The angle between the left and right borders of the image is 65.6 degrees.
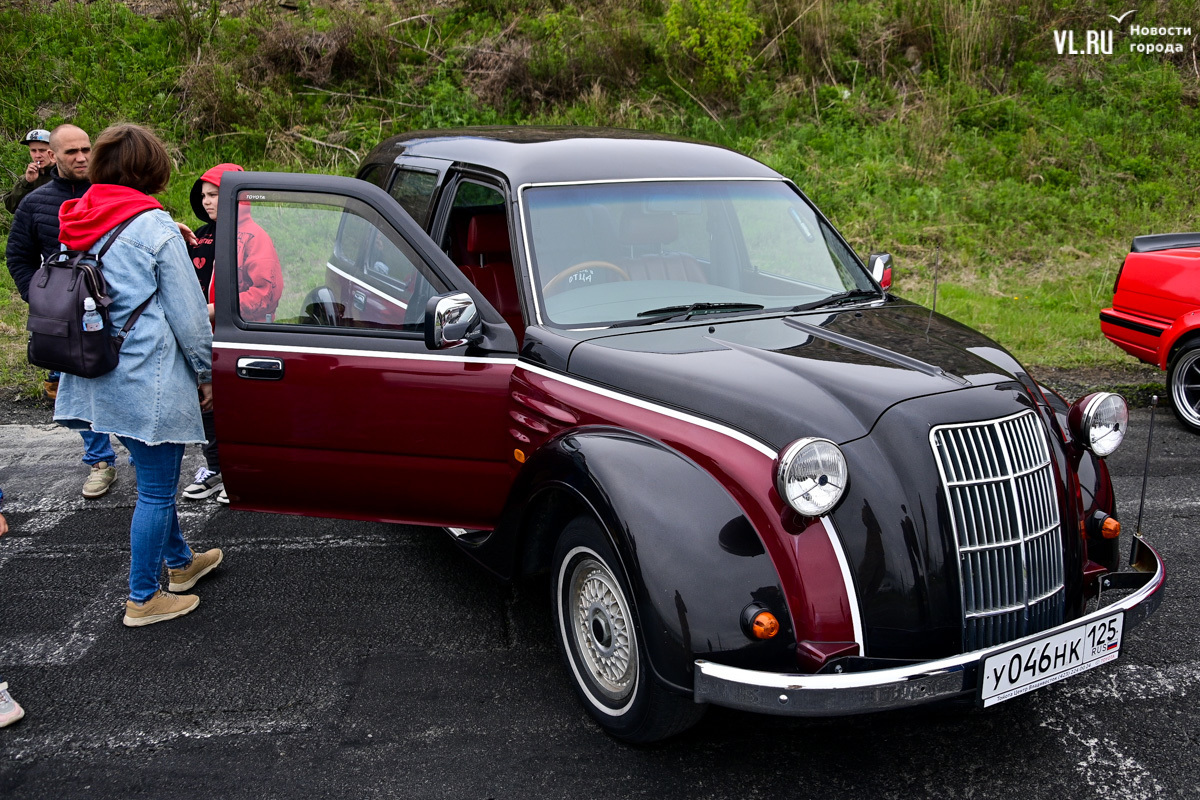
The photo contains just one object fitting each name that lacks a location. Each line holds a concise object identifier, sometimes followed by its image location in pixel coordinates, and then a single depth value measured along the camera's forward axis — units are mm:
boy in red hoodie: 3951
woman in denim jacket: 3707
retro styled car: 2758
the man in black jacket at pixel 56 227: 5391
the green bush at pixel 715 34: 12180
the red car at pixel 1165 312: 6461
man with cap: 6133
